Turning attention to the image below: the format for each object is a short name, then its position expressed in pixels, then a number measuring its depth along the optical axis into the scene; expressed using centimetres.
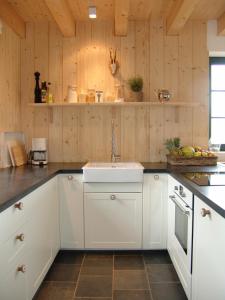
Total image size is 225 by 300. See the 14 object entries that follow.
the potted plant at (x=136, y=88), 298
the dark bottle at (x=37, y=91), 304
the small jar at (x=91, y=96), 304
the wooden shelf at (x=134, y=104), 292
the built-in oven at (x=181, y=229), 185
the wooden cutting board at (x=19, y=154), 288
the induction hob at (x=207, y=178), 183
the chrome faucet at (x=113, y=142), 316
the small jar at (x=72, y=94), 303
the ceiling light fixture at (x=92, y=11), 258
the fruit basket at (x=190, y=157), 273
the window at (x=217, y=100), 329
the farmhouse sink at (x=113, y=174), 254
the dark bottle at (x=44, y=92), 303
